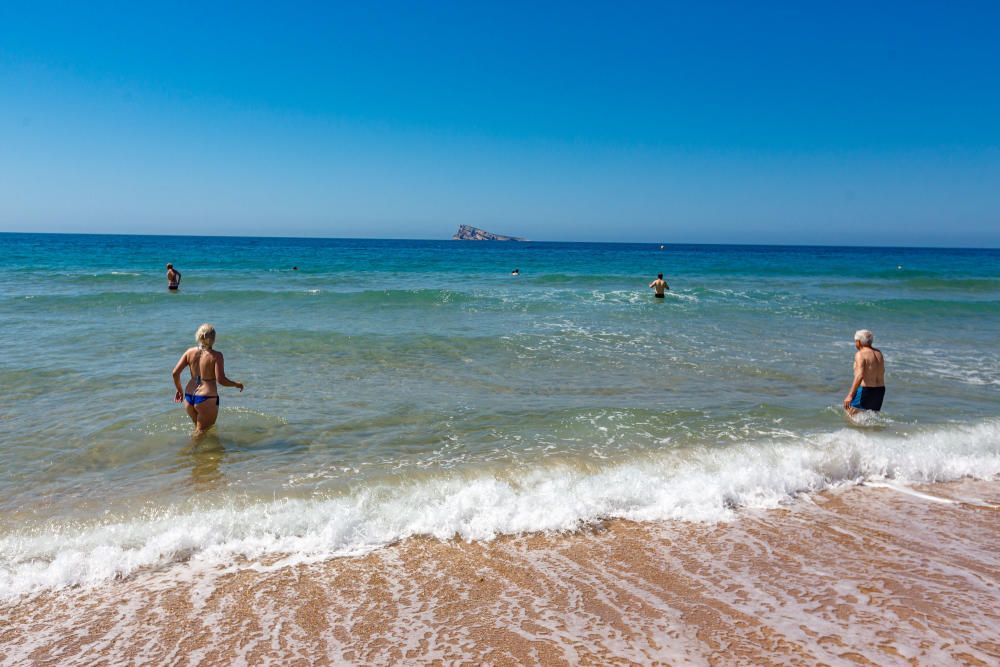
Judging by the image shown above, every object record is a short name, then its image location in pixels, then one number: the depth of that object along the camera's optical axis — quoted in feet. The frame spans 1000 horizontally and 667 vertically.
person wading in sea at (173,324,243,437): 22.24
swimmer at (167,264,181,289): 79.07
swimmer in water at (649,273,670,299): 81.66
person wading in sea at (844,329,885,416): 25.39
